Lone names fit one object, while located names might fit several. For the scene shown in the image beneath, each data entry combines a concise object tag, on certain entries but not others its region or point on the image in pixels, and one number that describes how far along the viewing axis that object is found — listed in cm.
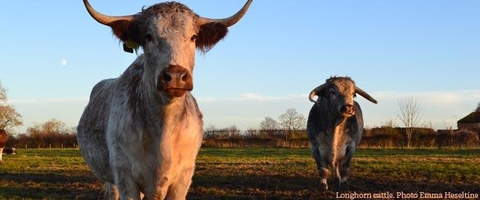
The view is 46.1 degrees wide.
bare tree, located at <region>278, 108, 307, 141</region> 7471
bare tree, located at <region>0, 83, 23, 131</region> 7135
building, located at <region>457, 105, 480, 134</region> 8712
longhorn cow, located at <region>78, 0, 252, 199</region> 526
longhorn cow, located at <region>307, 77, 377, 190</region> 1329
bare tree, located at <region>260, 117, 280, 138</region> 7346
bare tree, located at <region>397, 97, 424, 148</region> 5680
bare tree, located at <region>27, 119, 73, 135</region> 7888
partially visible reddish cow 3078
